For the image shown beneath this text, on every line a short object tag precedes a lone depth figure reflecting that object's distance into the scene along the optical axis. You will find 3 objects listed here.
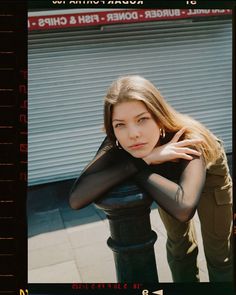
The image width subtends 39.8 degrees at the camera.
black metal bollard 2.01
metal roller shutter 2.77
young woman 2.31
